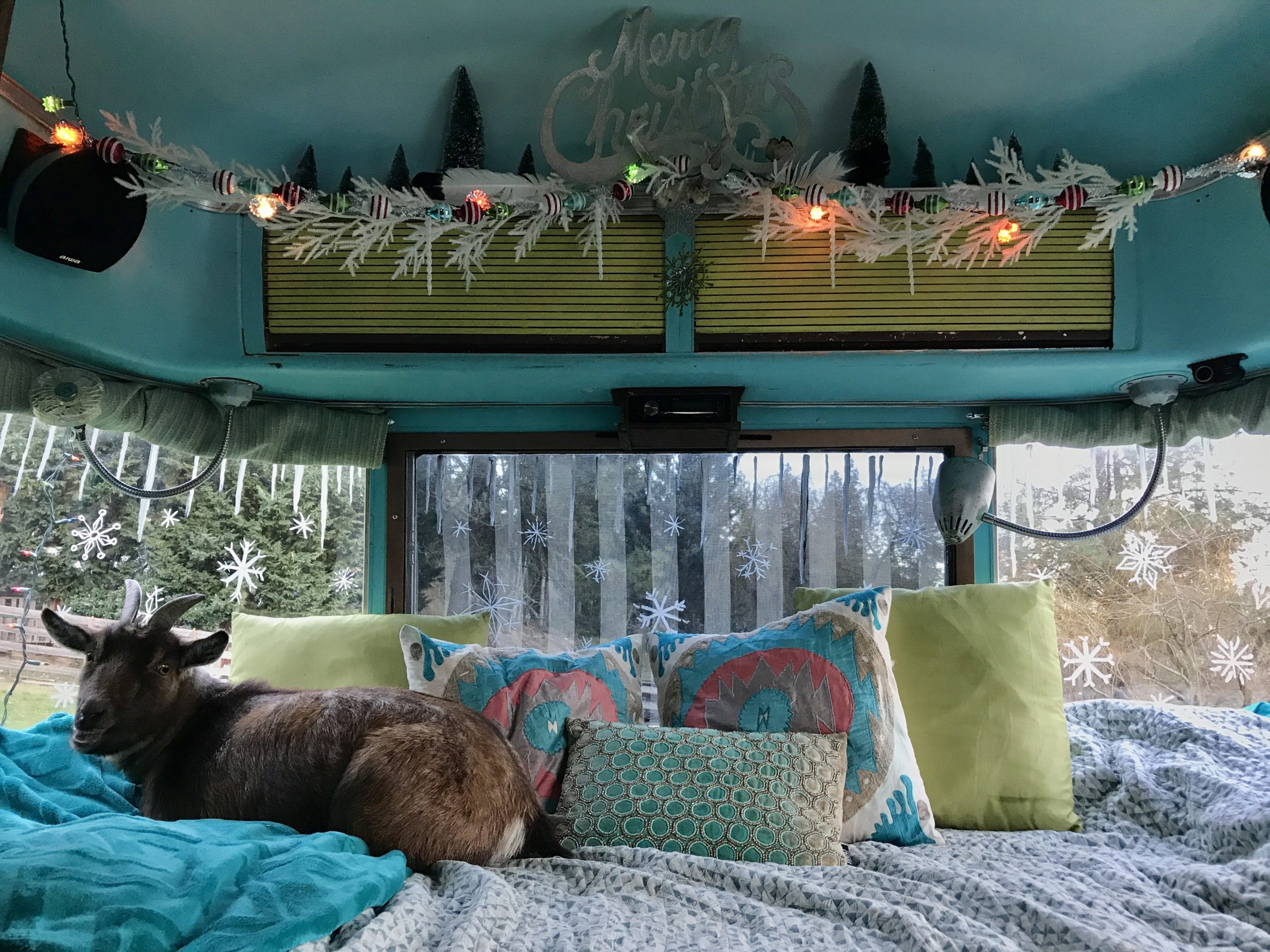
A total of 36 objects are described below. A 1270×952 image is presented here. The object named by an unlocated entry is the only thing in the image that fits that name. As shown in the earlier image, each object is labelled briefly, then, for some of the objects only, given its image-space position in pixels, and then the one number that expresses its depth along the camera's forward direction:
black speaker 1.60
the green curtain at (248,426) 2.12
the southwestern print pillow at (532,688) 1.73
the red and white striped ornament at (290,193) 1.85
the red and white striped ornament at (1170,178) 1.84
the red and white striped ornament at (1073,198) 1.88
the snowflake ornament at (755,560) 2.54
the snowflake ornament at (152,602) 2.34
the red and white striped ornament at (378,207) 1.88
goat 1.34
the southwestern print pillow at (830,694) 1.69
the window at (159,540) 2.13
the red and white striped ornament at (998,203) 1.89
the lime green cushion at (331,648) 2.07
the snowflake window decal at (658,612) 2.51
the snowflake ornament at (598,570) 2.53
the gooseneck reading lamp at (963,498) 2.09
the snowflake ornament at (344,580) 2.59
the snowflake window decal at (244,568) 2.51
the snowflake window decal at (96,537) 2.27
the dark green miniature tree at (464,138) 1.95
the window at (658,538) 2.53
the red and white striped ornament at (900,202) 1.93
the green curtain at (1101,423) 2.36
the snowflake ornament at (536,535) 2.54
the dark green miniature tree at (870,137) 1.90
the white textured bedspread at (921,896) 1.11
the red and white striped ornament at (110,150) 1.70
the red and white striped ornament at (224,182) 1.81
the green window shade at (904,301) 2.07
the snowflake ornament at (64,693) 2.15
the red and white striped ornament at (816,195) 1.89
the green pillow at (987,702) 1.85
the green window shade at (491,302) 2.06
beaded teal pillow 1.49
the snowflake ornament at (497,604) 2.51
